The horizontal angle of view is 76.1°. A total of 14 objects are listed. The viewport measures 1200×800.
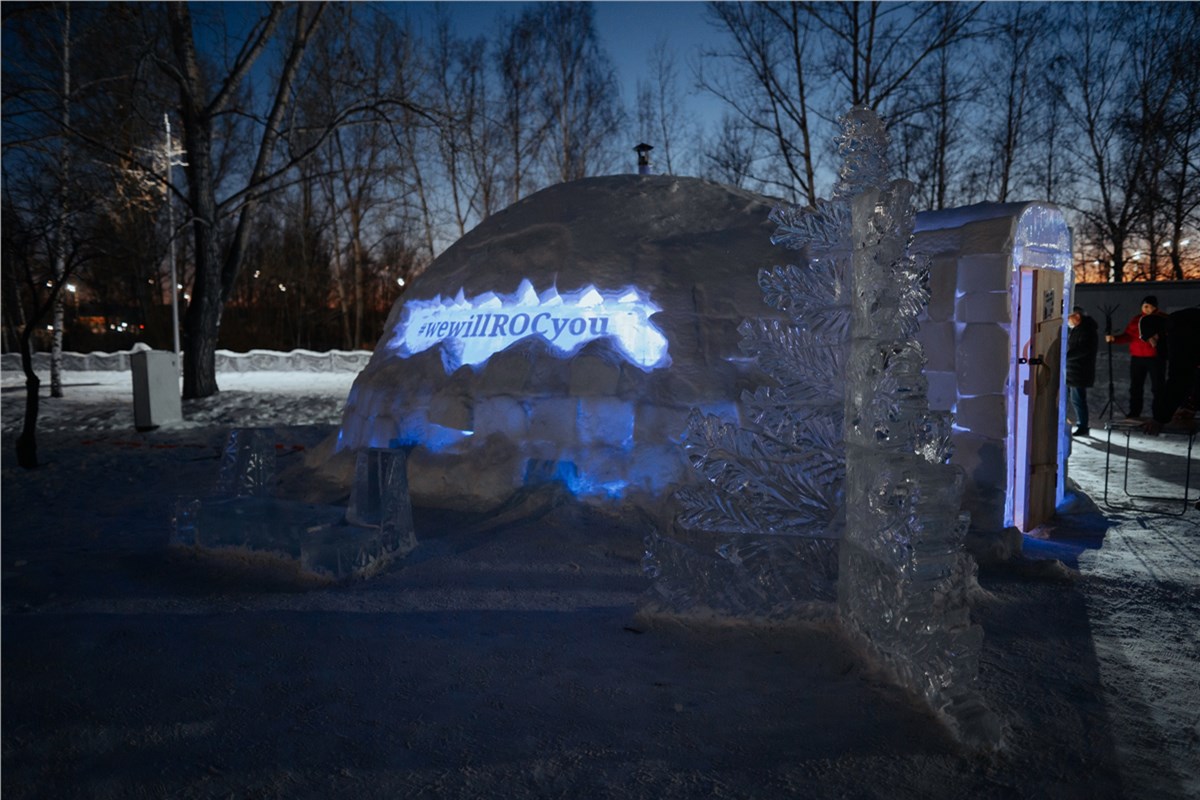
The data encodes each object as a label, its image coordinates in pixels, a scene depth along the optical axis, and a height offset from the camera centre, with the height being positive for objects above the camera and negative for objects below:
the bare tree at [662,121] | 21.30 +6.80
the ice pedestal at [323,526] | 4.38 -1.02
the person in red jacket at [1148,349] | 10.45 +0.24
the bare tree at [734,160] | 19.00 +5.09
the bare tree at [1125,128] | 18.22 +5.89
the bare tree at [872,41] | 15.41 +6.55
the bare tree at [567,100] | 21.66 +7.39
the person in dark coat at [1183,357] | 10.26 +0.13
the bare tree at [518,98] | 21.70 +7.49
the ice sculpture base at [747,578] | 3.67 -1.05
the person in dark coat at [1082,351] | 9.69 +0.19
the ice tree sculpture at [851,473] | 2.74 -0.47
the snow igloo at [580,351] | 5.68 +0.08
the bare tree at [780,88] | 16.55 +6.10
